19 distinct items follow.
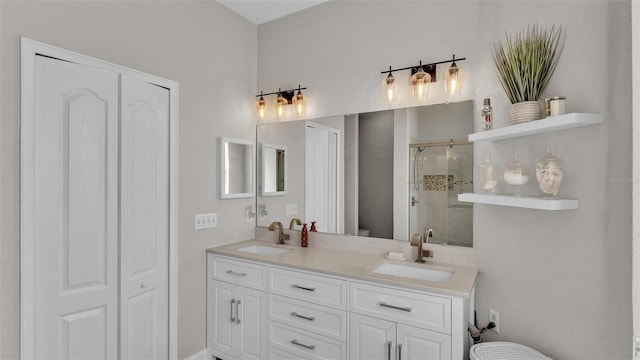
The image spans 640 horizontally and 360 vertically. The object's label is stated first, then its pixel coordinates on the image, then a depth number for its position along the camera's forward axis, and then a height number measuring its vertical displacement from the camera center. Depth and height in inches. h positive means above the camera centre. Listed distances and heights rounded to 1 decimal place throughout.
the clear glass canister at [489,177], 71.0 +1.3
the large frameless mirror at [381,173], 84.2 +3.0
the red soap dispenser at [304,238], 106.0 -18.2
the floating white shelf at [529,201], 57.0 -3.5
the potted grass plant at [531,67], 62.7 +22.9
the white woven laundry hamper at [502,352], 62.0 -33.4
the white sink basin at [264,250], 104.6 -22.1
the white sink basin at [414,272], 77.3 -22.3
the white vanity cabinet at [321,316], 64.6 -31.1
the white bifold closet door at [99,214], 65.6 -7.2
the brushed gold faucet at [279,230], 109.6 -16.1
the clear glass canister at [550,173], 59.6 +1.9
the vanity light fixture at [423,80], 82.6 +27.6
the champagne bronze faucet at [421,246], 84.2 -16.4
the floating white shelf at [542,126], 54.6 +10.5
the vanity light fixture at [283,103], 109.3 +27.8
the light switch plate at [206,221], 97.0 -11.8
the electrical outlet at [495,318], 71.9 -30.5
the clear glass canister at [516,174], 65.1 +1.9
